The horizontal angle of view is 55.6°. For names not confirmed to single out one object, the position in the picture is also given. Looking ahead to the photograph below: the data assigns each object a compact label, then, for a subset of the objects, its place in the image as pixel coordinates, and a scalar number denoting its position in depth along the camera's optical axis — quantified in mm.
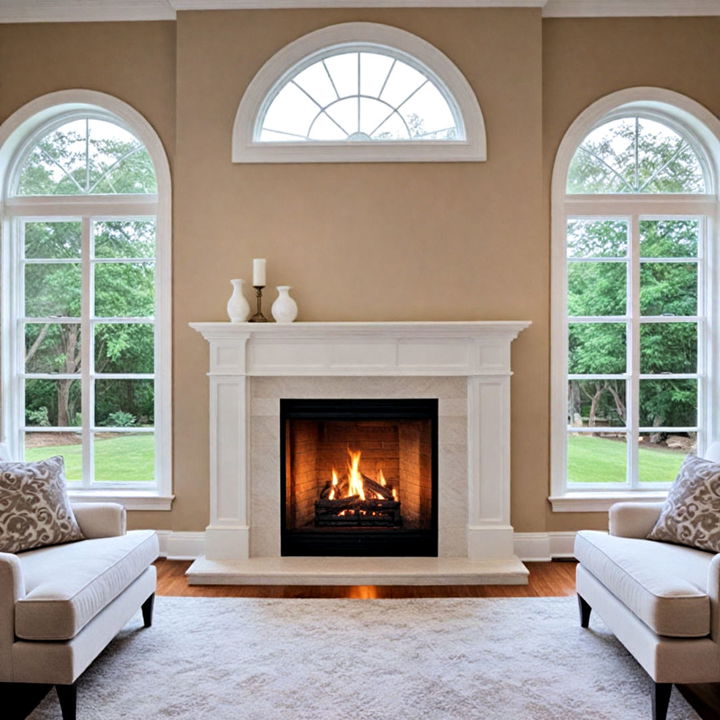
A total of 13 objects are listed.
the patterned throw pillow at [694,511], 2980
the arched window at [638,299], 4625
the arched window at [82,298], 4688
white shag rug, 2557
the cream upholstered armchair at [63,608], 2406
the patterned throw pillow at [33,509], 2975
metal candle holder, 4297
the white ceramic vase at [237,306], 4227
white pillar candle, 4238
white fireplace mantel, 4199
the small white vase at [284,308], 4227
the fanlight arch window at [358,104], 4352
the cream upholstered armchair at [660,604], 2412
